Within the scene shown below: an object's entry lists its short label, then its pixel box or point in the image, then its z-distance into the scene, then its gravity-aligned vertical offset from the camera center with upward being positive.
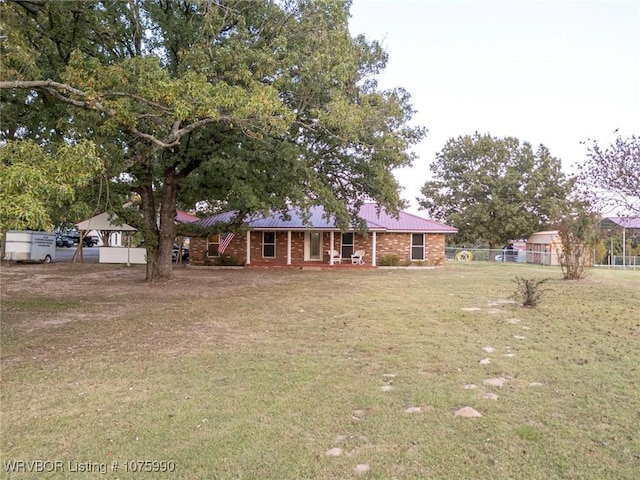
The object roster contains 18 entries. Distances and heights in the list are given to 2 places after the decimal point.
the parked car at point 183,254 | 30.03 -0.33
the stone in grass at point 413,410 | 3.87 -1.43
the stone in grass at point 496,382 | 4.58 -1.39
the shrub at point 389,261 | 23.78 -0.54
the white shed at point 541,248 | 32.19 +0.35
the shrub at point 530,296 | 9.70 -0.99
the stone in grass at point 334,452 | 3.10 -1.46
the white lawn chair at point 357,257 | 23.62 -0.34
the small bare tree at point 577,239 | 15.47 +0.50
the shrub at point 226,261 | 23.42 -0.61
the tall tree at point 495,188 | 38.50 +5.87
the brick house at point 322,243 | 24.17 +0.41
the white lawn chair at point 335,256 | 23.75 -0.30
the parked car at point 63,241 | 44.44 +0.76
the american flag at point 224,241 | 22.86 +0.47
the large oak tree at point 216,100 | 7.26 +3.20
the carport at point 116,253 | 25.19 -0.23
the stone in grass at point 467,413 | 3.76 -1.41
